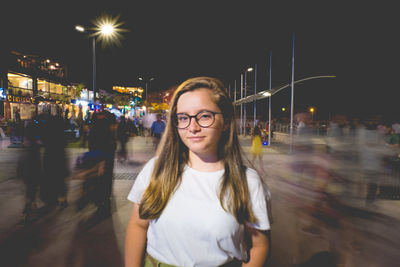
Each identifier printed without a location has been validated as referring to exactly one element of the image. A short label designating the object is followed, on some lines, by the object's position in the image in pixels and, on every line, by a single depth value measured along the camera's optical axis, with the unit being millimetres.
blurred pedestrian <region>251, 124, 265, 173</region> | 9711
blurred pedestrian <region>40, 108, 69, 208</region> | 5325
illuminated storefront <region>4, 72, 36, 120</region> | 26734
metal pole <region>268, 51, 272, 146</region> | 20422
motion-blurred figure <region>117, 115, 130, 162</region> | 11228
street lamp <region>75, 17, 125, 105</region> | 15180
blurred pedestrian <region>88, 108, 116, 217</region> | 5516
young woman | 1403
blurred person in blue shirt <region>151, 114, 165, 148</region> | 13133
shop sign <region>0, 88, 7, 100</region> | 24250
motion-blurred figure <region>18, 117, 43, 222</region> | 5125
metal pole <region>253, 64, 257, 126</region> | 25506
